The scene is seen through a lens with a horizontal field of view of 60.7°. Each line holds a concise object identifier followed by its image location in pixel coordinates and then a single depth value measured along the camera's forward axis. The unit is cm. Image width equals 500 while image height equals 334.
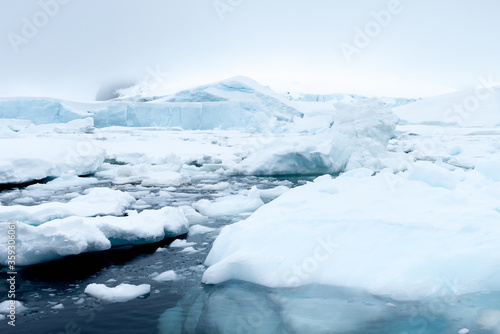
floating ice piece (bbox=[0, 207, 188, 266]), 408
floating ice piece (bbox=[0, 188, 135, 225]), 480
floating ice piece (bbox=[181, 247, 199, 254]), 460
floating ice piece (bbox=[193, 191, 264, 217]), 641
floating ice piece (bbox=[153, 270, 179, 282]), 385
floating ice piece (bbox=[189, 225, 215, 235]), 541
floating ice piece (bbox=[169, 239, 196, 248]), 482
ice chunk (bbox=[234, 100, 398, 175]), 1137
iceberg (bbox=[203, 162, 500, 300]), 340
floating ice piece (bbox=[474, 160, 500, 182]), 562
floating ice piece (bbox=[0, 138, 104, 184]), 905
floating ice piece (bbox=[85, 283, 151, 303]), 343
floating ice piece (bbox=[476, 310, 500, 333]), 290
